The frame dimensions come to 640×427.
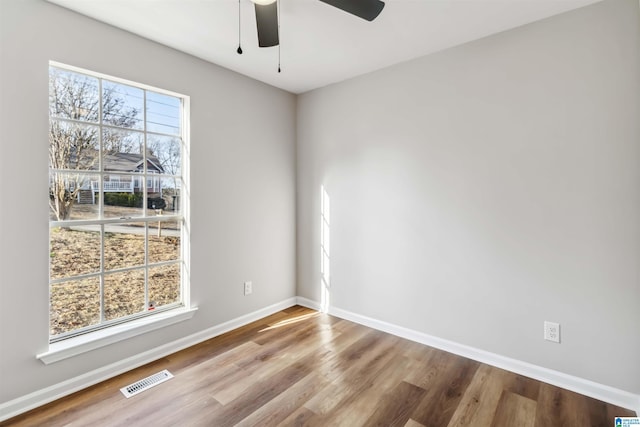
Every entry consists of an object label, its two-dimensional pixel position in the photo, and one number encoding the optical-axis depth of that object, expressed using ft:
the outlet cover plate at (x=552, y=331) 7.00
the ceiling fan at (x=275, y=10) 5.43
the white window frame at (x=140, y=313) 6.72
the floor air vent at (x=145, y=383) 6.75
